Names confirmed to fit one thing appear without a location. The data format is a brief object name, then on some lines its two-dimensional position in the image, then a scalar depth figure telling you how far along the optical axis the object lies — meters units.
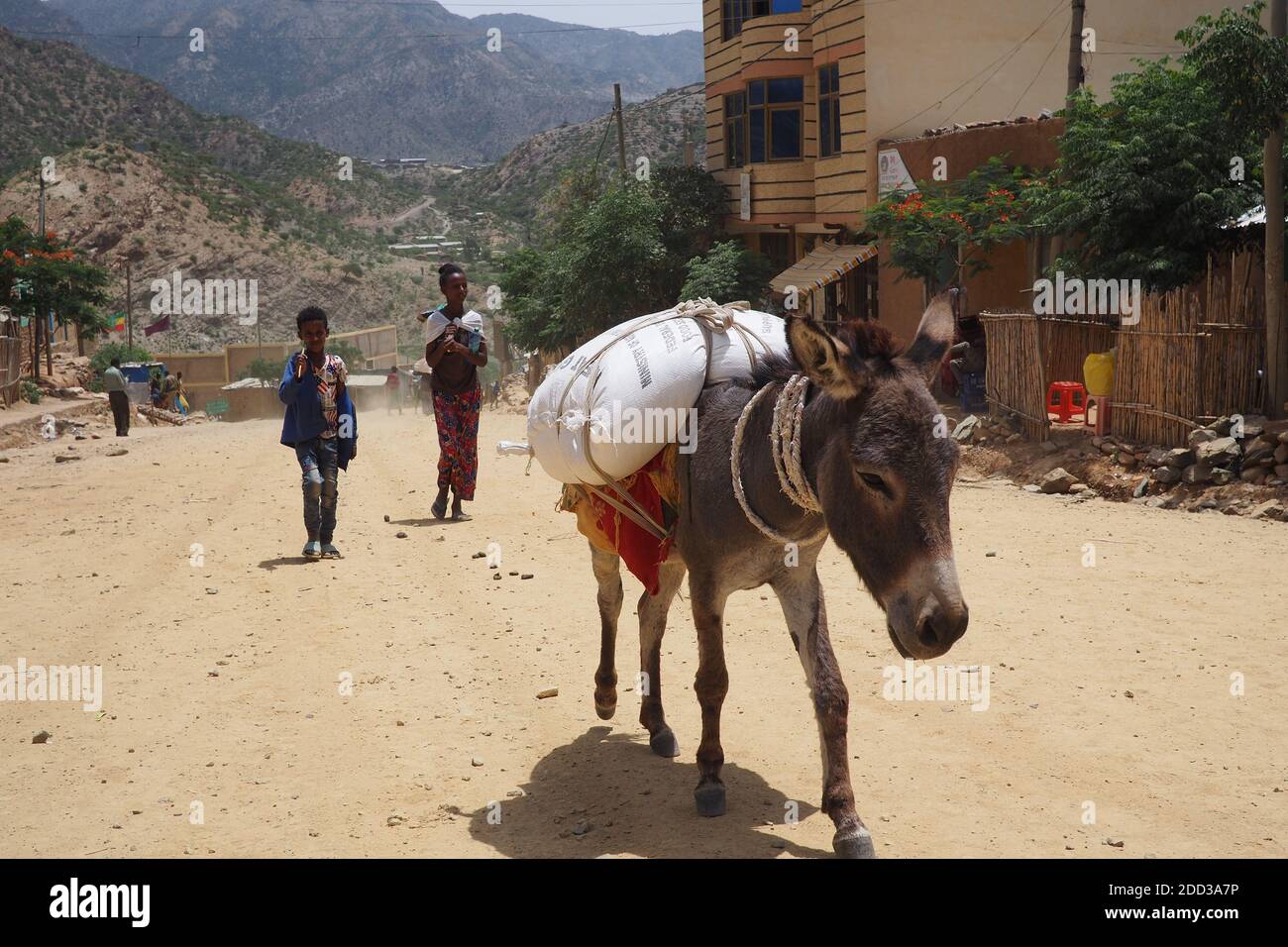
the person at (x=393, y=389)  43.38
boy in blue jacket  9.76
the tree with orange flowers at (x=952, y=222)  19.31
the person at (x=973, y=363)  18.02
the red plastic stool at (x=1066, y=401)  14.91
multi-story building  24.44
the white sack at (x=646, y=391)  4.89
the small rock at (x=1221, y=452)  11.75
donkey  3.63
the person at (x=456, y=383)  10.74
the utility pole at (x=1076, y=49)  18.38
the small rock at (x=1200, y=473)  11.79
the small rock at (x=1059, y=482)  12.93
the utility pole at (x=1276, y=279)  11.98
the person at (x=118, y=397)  24.72
